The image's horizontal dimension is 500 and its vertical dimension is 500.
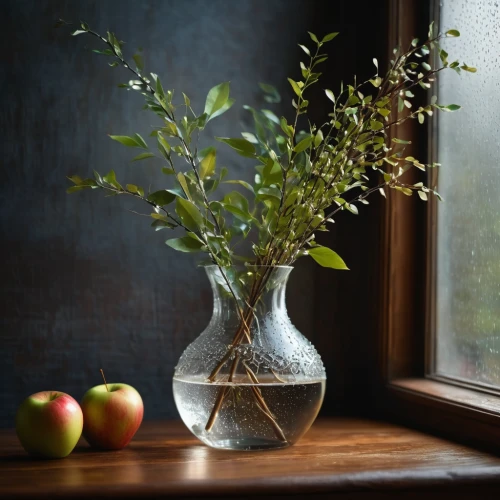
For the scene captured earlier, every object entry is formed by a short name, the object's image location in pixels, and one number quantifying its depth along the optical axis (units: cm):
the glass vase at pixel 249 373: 123
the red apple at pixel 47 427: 120
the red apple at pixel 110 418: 127
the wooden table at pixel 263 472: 101
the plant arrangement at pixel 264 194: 123
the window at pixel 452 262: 139
